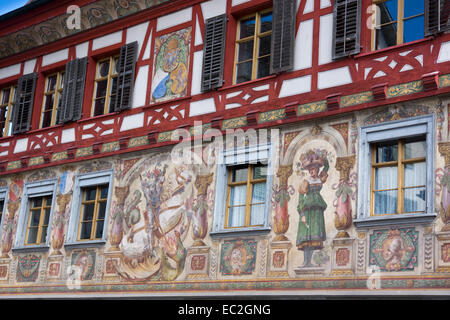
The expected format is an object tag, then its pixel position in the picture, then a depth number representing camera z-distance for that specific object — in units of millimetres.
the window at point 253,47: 13133
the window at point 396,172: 10430
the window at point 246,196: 12312
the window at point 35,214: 15742
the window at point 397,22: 11266
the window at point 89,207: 14641
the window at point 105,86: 15609
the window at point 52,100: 16750
